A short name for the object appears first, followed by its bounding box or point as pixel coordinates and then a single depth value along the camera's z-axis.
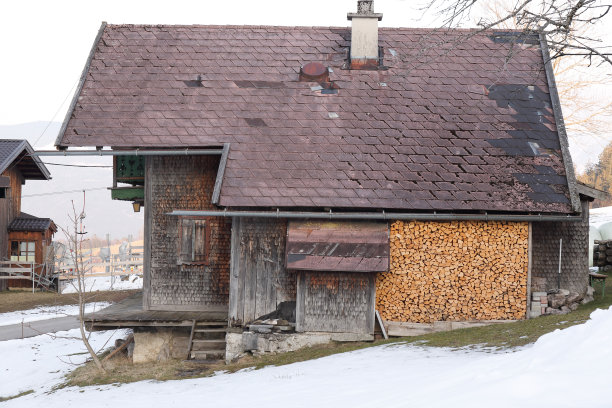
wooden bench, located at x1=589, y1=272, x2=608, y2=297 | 14.47
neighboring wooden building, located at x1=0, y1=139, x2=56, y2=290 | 28.19
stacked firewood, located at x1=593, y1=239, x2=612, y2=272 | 18.67
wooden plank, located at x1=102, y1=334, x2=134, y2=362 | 13.93
